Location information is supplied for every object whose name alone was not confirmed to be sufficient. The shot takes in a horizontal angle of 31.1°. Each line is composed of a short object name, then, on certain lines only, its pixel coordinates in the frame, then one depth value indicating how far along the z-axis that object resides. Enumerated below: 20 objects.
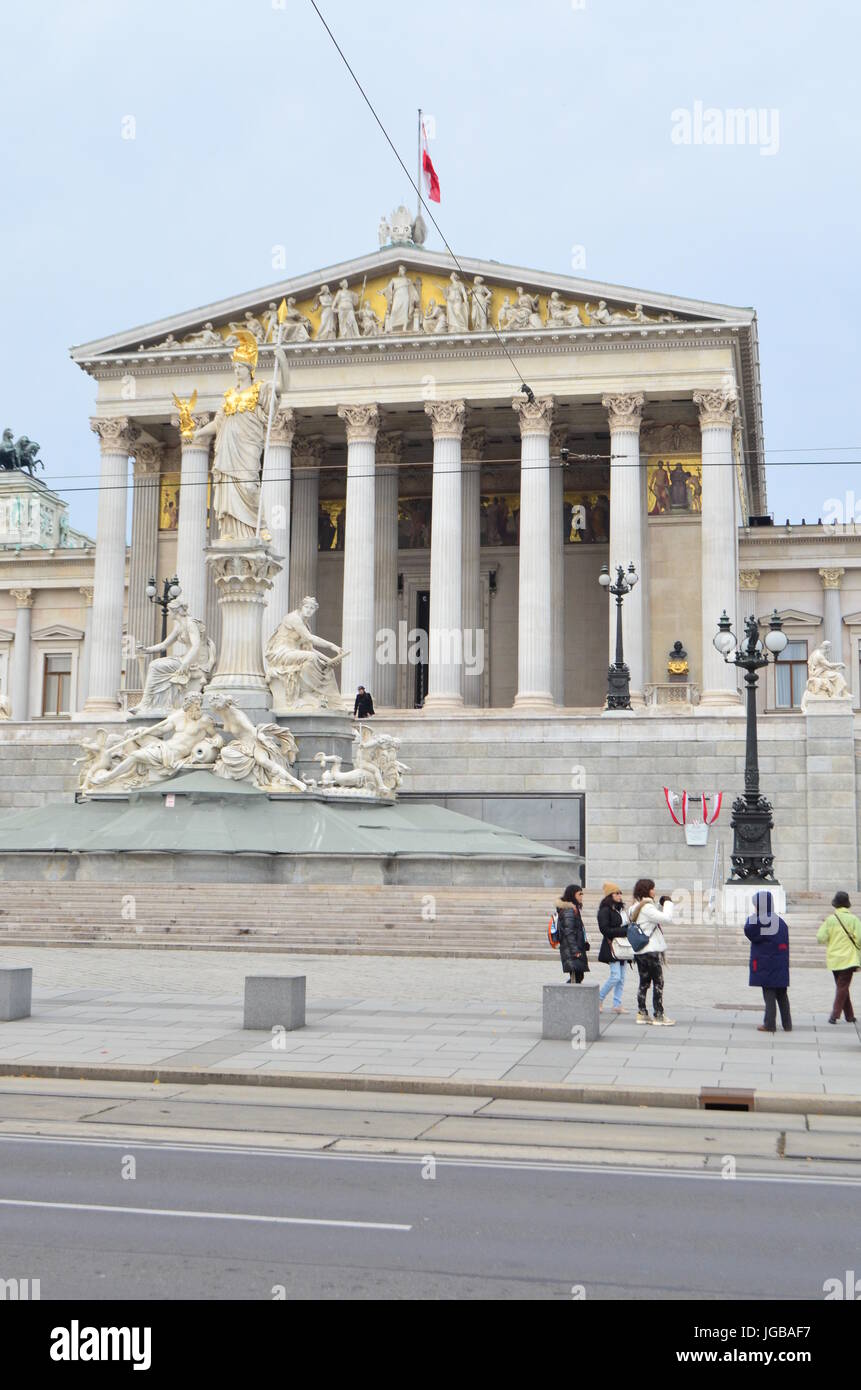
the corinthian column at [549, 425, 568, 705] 59.38
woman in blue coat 17.62
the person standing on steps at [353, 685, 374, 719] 51.47
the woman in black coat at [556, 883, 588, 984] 18.75
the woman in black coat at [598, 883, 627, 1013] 18.61
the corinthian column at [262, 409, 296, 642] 59.91
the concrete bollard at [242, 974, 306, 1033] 17.47
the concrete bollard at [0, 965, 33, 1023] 18.00
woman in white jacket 18.03
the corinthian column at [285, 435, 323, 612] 63.28
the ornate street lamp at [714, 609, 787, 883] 29.75
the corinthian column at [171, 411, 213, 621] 60.75
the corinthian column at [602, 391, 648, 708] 55.78
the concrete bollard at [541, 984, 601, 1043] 16.91
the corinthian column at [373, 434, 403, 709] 62.06
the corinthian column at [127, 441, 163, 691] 64.50
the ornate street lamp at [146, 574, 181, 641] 46.95
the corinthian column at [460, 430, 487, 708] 59.69
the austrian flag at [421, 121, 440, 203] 52.94
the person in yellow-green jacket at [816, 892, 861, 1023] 17.97
